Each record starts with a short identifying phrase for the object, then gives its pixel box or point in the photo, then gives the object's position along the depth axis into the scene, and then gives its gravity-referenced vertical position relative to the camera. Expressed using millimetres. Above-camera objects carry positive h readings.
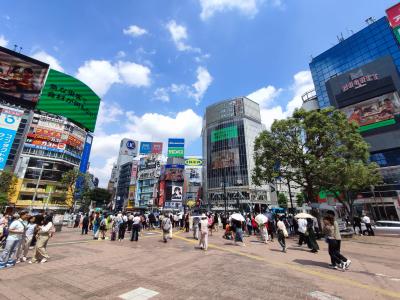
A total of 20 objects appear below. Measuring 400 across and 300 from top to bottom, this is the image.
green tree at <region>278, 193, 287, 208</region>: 69625 +4726
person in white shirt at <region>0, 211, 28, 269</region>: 6785 -825
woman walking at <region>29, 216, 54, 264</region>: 7582 -925
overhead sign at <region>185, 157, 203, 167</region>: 87438 +21712
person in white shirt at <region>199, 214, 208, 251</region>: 10598 -876
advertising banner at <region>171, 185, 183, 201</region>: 57156 +5847
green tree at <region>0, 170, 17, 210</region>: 35812 +5313
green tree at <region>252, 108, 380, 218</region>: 17750 +5707
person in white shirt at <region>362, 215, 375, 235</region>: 18078 -754
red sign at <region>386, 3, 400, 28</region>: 40200 +37059
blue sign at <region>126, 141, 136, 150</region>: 105312 +34067
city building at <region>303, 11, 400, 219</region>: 35406 +19695
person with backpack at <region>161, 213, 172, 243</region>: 13047 -596
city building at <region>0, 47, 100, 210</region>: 44562 +19977
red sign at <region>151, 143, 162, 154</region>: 74625 +23456
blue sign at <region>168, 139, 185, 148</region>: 63875 +21300
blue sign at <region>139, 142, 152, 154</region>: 70269 +22372
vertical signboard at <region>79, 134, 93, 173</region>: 54844 +15240
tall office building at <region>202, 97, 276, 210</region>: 64000 +20268
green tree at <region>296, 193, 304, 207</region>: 54806 +3978
